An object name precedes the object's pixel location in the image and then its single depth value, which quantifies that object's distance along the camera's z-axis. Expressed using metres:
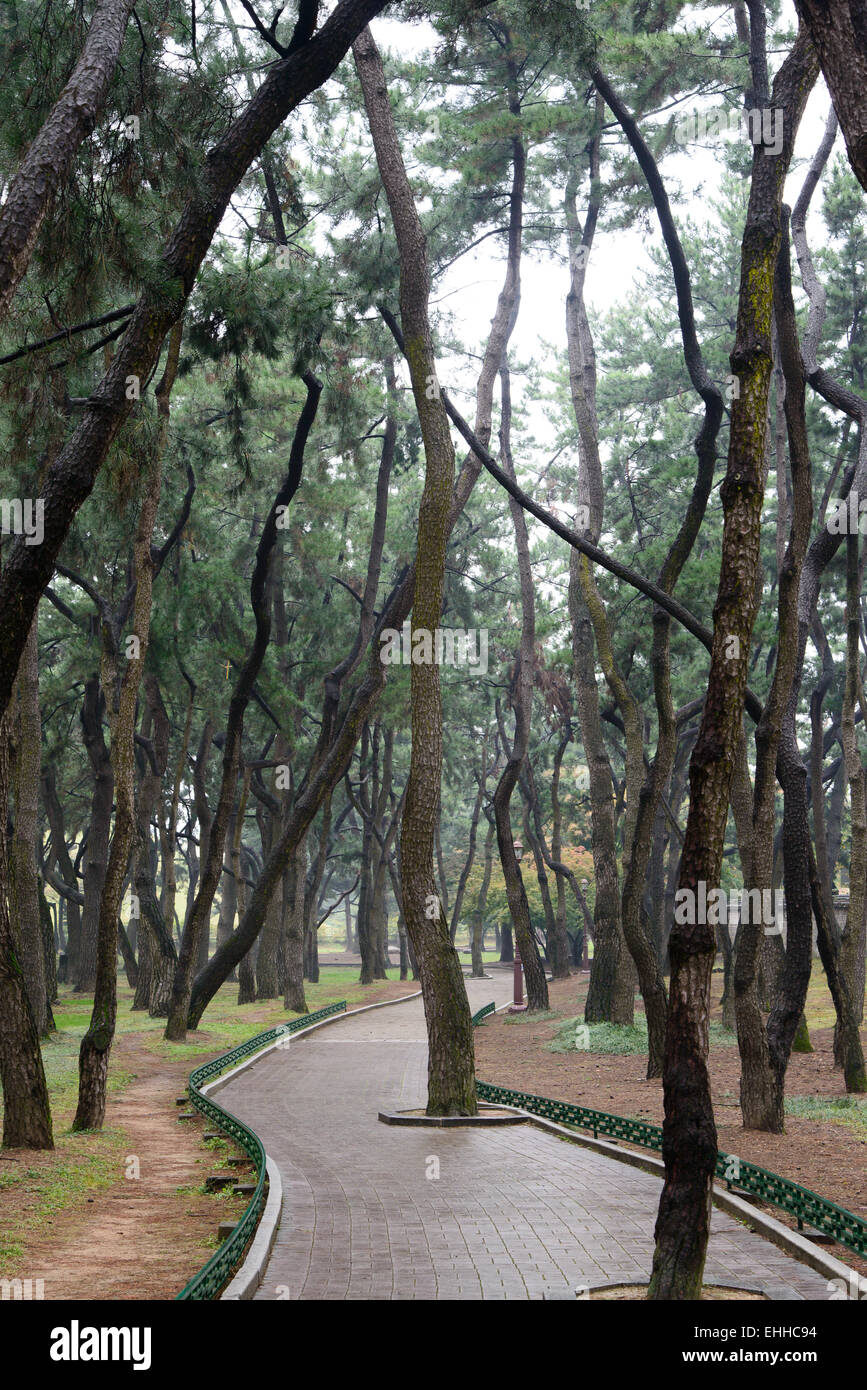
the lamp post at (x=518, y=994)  28.27
